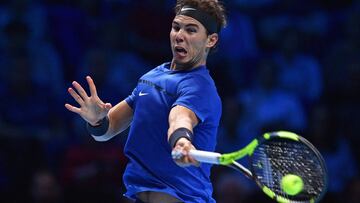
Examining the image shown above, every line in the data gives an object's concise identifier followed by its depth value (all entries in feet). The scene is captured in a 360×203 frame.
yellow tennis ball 37.60
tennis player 40.24
